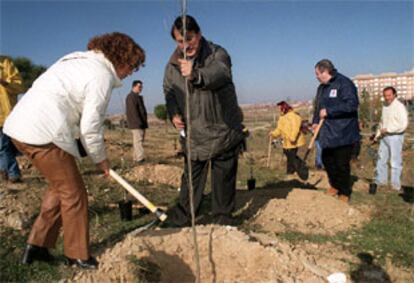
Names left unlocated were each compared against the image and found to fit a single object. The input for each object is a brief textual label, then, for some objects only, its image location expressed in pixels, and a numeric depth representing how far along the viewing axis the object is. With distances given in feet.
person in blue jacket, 17.58
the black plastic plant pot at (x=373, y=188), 21.39
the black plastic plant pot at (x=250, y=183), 21.51
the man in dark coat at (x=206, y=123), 12.00
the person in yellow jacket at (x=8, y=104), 19.26
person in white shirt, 21.97
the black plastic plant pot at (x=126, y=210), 15.06
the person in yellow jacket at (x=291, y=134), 26.45
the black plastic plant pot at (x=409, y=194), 20.12
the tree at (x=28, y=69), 56.90
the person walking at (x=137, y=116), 29.71
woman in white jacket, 8.79
